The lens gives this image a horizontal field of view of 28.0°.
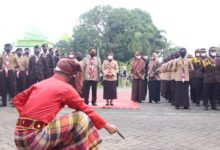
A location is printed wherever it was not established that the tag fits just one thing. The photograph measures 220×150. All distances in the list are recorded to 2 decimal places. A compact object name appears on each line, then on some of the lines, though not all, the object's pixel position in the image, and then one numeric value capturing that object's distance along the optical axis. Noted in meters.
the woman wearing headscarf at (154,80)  17.42
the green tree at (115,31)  58.03
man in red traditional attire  4.77
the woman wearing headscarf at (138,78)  16.23
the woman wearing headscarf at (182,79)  13.97
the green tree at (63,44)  67.00
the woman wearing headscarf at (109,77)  14.57
